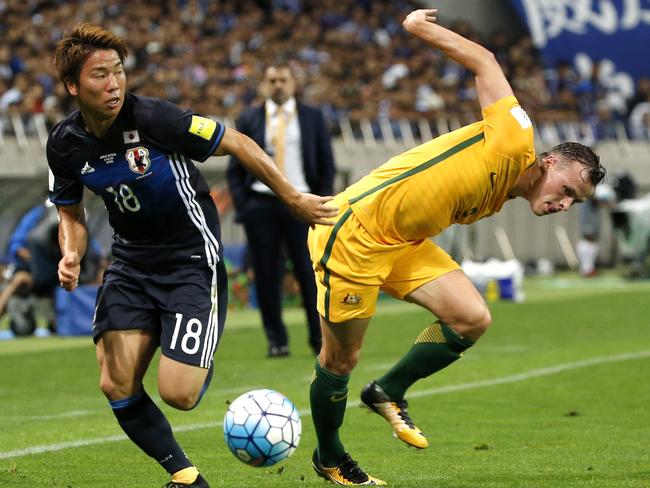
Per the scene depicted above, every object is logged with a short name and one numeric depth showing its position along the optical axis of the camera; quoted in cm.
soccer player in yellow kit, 1345
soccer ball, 1289
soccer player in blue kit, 1248
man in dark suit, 2547
